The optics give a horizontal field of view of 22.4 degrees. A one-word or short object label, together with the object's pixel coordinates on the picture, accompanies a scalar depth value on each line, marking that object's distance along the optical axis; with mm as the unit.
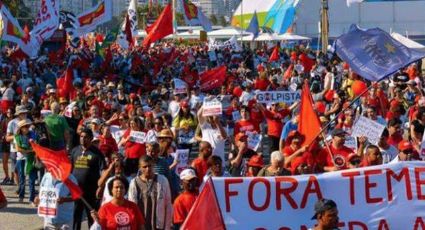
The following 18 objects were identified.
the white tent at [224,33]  70094
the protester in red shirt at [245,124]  14294
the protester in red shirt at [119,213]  8297
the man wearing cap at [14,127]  14258
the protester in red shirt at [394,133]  11785
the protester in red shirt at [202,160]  10229
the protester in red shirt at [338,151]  10594
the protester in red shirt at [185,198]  8922
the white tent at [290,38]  63781
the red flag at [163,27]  31703
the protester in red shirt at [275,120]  15680
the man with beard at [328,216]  6273
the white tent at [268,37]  59528
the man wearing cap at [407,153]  9945
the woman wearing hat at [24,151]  13570
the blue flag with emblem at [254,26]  44031
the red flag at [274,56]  39216
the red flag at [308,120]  11024
